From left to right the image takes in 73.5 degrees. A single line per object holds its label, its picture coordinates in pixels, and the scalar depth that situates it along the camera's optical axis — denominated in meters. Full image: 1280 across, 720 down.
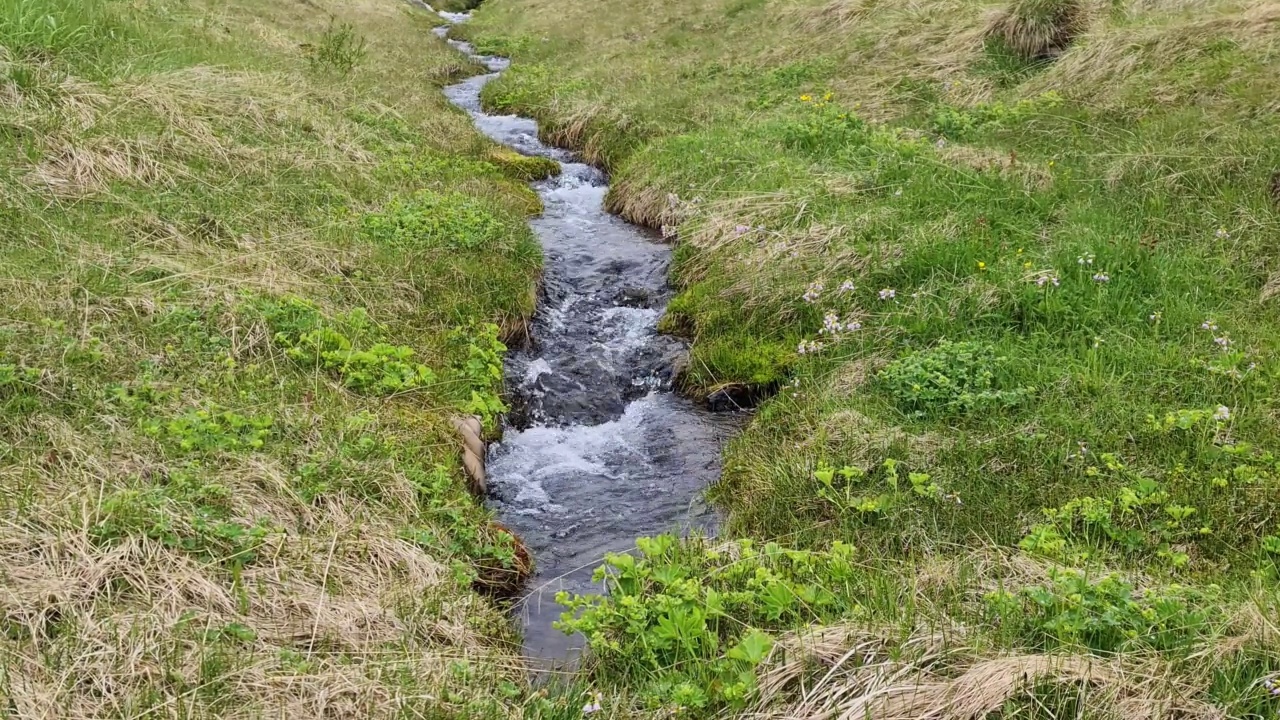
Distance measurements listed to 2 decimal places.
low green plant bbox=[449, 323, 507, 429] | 6.42
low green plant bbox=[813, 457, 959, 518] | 4.89
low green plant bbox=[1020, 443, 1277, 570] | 4.29
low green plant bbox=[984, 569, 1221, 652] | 3.36
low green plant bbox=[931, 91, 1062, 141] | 9.88
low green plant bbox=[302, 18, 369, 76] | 14.37
